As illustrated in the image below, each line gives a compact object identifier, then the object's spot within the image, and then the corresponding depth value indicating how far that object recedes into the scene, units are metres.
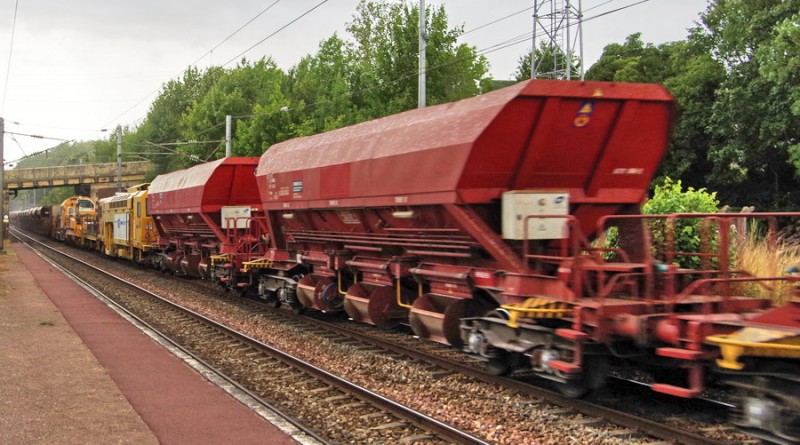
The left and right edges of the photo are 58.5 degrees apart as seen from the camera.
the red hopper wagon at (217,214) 17.70
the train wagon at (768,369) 5.44
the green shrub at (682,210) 12.37
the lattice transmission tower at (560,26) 23.91
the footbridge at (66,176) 72.44
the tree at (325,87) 38.21
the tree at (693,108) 33.78
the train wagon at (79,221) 42.06
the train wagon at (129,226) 26.56
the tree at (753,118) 29.64
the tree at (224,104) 53.69
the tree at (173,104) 76.00
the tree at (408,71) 32.26
